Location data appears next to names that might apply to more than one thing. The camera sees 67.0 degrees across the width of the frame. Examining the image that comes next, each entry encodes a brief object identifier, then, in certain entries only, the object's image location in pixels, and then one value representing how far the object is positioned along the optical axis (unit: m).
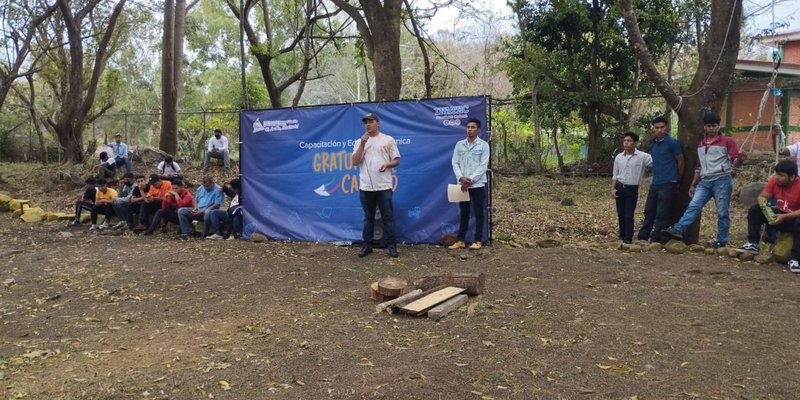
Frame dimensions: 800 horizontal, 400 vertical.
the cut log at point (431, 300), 4.82
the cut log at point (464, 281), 5.31
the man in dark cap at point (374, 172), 7.34
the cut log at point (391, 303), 4.98
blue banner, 7.70
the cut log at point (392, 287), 5.26
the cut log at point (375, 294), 5.35
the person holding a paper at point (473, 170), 7.19
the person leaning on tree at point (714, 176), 6.73
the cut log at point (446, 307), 4.73
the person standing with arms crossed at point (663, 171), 7.18
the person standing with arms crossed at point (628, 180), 7.40
